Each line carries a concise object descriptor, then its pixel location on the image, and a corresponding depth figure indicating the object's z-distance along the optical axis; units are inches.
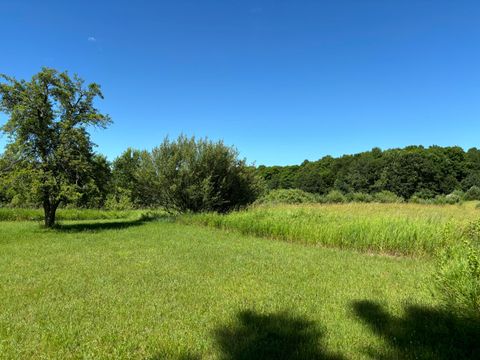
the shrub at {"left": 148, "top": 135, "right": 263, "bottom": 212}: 761.0
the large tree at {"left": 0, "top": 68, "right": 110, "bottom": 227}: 578.6
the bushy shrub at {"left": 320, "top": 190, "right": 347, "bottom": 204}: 1484.6
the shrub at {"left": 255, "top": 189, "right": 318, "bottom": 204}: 1494.8
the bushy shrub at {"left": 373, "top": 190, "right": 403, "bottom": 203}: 1499.8
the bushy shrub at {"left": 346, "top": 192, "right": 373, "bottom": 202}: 1550.2
